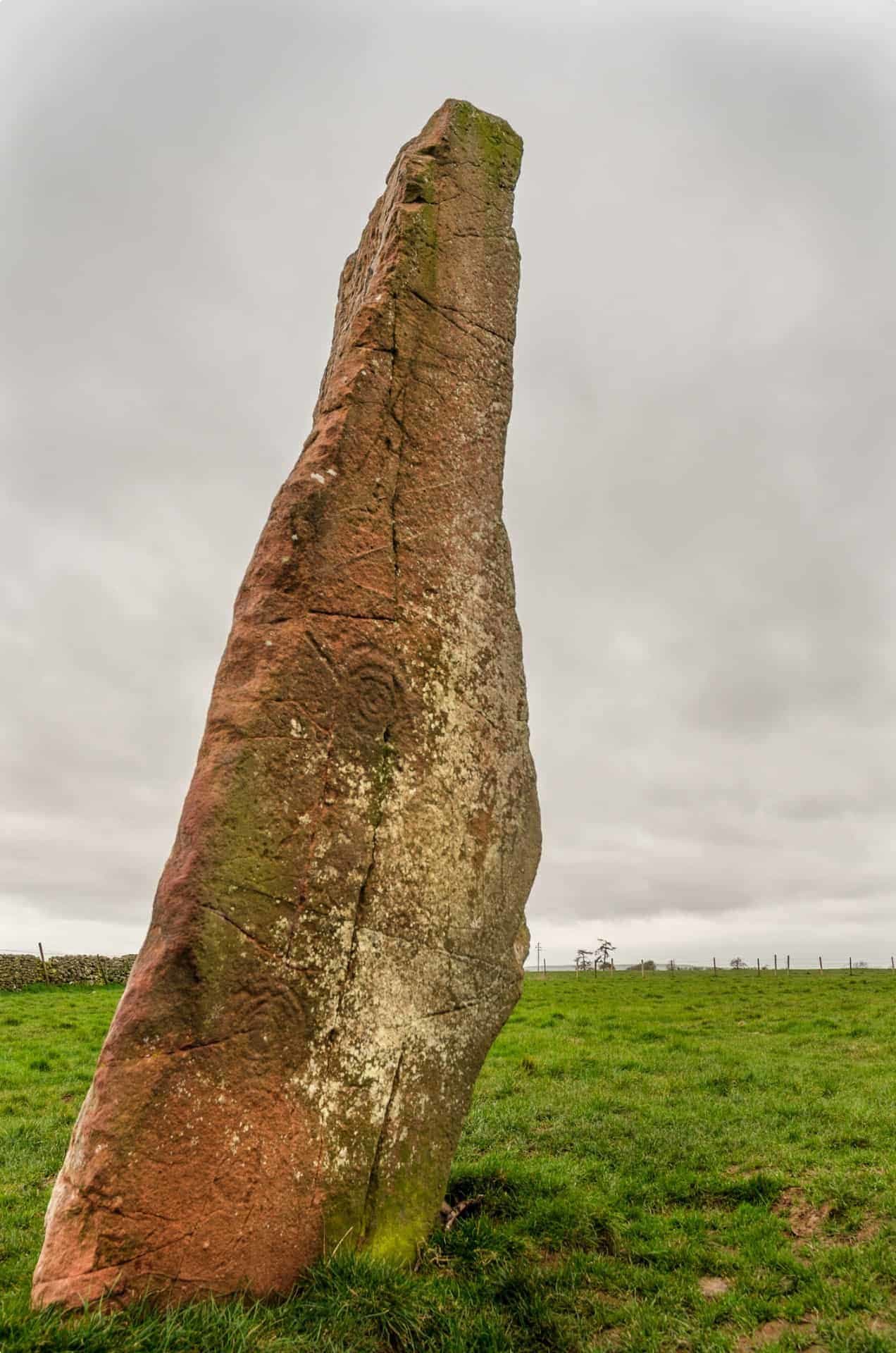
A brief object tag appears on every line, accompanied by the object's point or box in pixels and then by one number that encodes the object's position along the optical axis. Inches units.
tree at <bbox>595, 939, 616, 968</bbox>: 2321.6
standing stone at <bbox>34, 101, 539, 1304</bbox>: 183.9
